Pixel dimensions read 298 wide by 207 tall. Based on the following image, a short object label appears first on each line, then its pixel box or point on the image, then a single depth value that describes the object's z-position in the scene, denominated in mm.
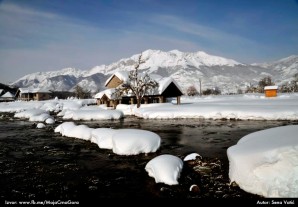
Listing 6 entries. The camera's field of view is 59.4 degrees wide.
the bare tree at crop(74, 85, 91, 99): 82688
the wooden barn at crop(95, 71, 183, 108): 42938
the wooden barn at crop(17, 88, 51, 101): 79062
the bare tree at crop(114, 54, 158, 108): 38562
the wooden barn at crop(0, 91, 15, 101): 84625
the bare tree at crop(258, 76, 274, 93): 91875
